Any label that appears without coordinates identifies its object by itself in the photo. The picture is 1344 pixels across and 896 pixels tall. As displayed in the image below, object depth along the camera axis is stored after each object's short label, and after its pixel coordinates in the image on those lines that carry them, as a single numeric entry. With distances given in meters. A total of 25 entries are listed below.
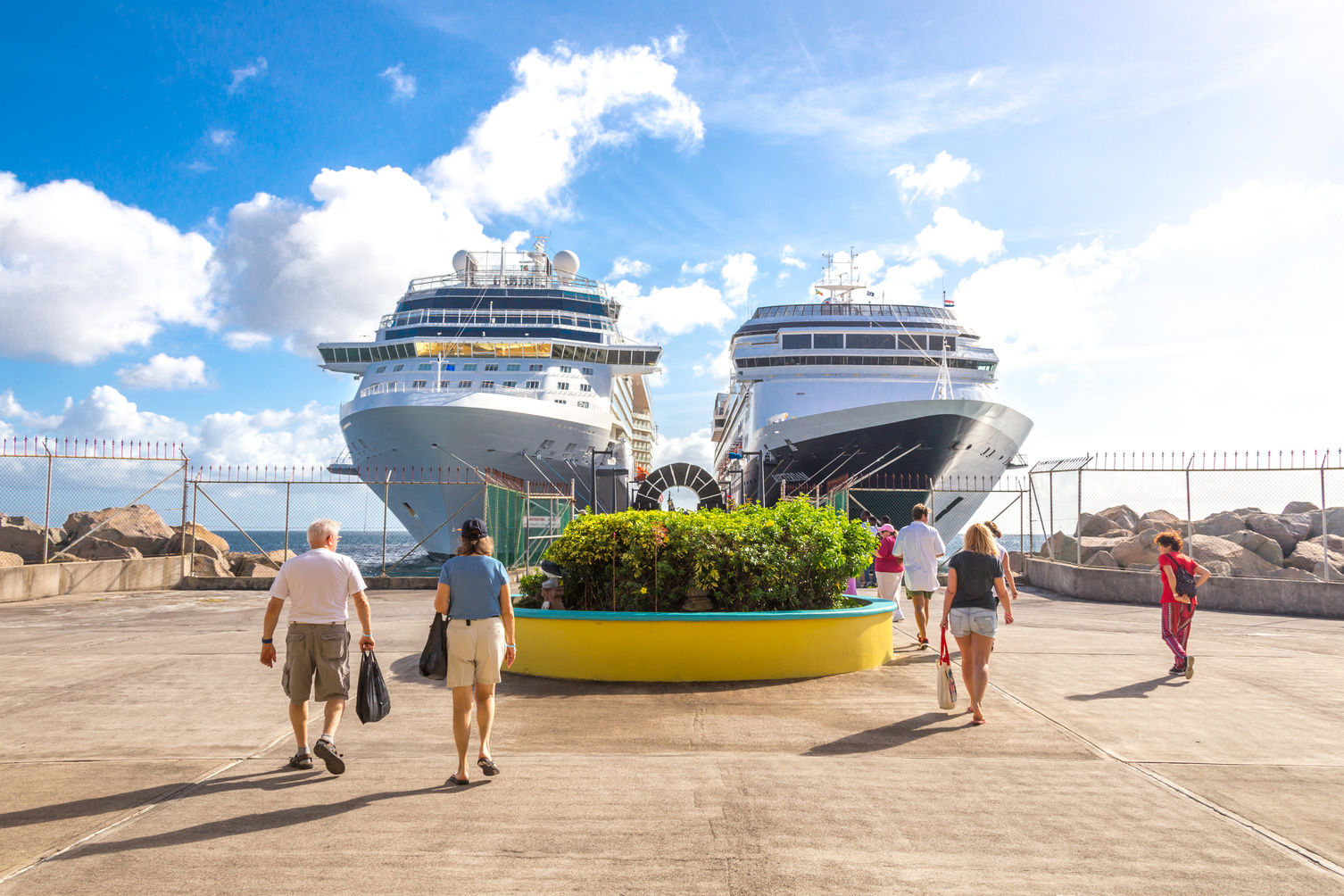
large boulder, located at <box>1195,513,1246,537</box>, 21.75
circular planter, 7.14
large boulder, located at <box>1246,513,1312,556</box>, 20.28
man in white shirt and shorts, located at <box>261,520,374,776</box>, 4.79
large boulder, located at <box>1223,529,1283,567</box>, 18.44
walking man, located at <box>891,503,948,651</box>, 8.98
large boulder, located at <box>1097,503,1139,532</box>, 31.47
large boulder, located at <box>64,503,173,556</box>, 22.89
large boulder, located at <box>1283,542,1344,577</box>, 17.77
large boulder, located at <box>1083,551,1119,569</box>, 18.11
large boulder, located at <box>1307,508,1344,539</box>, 23.65
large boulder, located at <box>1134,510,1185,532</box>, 22.88
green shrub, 7.48
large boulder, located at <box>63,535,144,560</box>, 21.72
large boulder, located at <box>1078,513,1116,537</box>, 27.72
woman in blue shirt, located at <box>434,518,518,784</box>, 4.59
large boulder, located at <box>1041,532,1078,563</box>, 19.25
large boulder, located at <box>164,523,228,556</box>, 21.05
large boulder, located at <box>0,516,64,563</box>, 19.42
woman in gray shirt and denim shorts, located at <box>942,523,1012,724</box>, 5.79
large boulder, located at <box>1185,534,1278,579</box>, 16.55
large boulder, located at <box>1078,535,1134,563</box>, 20.16
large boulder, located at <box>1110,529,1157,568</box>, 17.59
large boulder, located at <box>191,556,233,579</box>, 20.35
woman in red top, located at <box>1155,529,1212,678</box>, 7.36
